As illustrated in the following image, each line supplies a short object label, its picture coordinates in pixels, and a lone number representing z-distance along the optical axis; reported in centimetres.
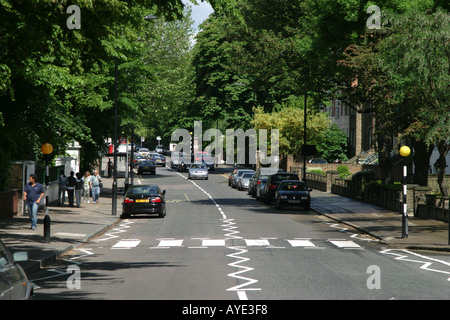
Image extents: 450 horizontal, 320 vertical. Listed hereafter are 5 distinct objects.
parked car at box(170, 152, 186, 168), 9631
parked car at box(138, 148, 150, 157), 12365
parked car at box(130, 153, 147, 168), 9512
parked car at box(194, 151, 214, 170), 9312
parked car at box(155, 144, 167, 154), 14139
